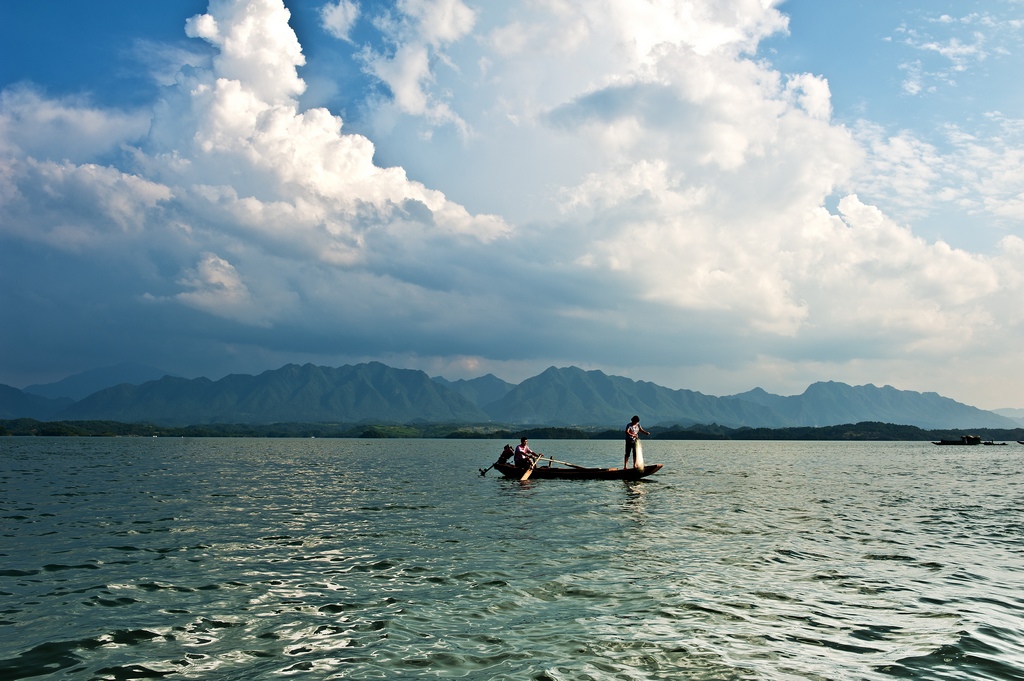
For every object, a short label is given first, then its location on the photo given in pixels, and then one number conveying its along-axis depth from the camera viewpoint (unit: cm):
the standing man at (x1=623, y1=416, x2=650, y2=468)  5193
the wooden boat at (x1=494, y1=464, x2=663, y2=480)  5472
